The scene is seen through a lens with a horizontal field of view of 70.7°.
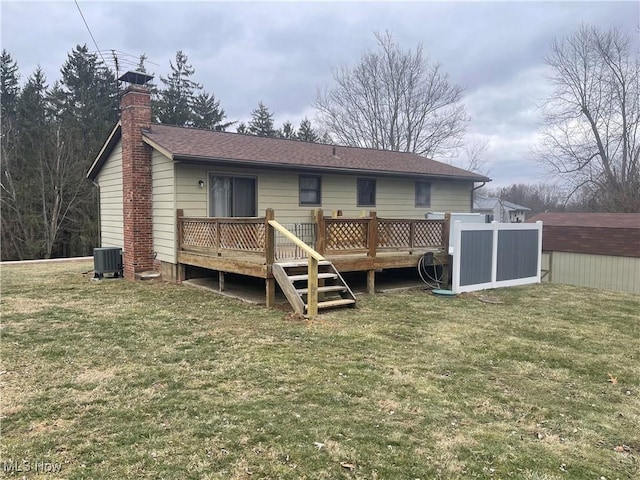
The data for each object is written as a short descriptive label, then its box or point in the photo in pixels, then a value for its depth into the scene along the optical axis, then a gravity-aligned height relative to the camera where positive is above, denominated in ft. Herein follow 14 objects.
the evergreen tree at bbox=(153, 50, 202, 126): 105.29 +31.15
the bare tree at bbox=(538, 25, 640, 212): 73.67 +18.69
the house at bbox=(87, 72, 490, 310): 28.78 +2.45
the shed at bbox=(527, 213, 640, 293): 46.16 -2.80
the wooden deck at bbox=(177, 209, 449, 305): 25.89 -1.31
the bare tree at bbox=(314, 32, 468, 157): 95.20 +25.69
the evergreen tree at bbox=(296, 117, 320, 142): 120.67 +24.99
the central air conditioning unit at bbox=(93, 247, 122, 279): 36.96 -3.24
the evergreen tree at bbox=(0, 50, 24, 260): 74.84 +5.06
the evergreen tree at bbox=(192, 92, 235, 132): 110.52 +27.56
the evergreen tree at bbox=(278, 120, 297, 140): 126.11 +25.80
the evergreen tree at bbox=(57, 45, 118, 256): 78.59 +15.91
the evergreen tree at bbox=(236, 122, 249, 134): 120.37 +25.62
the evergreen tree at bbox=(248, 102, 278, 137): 124.77 +28.30
